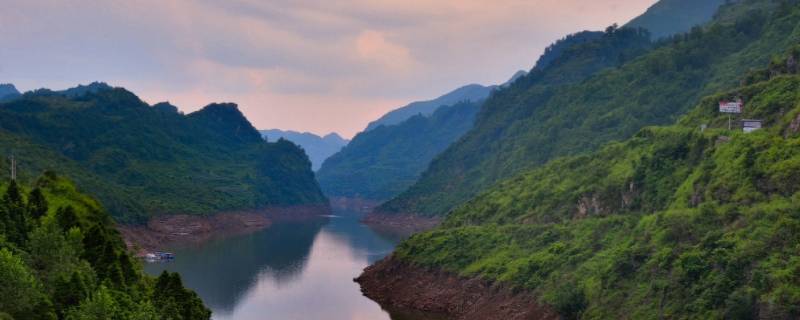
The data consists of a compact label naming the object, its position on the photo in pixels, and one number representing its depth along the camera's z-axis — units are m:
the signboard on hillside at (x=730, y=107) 89.56
